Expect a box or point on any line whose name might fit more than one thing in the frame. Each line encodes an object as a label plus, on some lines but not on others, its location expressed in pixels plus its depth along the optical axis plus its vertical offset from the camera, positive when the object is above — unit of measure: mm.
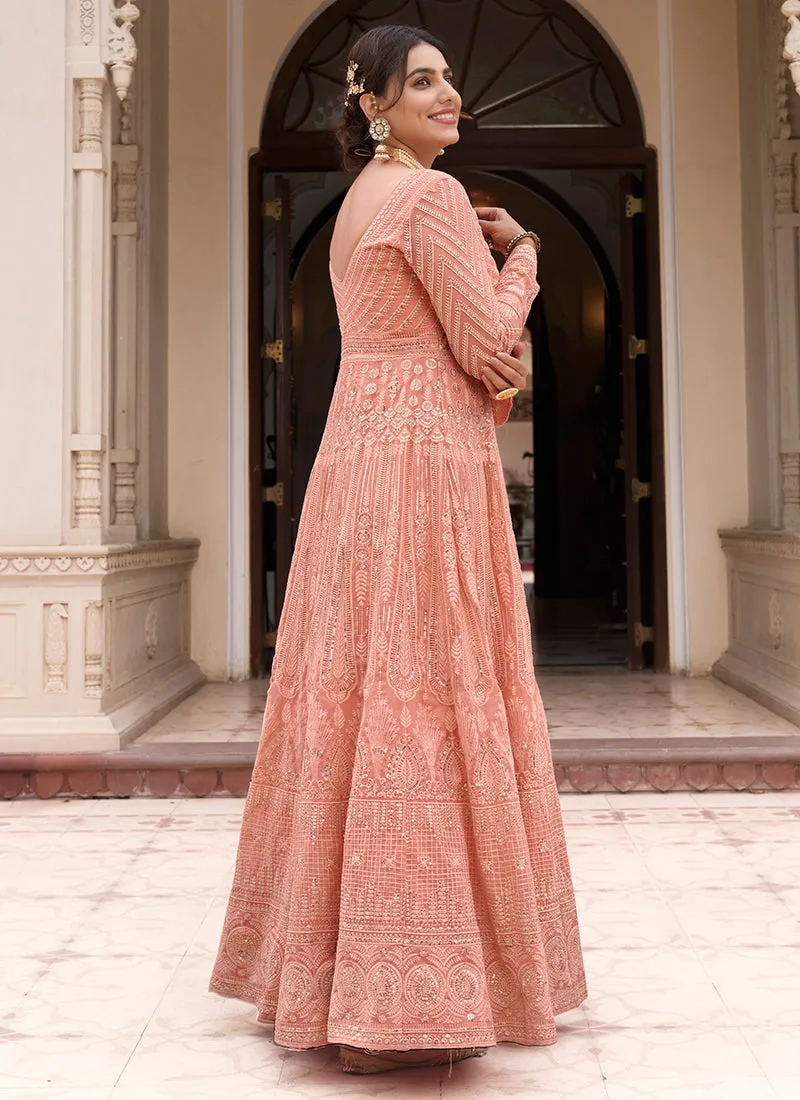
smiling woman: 1592 -156
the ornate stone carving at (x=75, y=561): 3699 +76
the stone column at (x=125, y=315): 4629 +1064
